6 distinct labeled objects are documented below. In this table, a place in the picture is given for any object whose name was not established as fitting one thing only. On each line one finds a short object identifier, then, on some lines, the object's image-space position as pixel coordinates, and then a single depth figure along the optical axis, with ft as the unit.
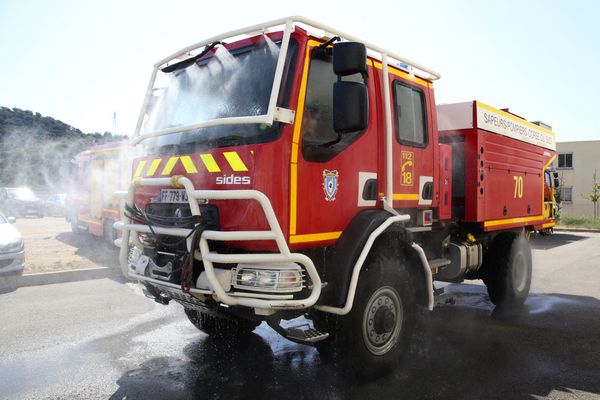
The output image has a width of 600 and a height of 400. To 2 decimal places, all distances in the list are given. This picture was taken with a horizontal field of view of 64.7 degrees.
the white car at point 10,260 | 24.38
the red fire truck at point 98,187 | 37.22
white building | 114.97
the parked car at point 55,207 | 87.38
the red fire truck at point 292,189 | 10.36
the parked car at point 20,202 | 74.90
